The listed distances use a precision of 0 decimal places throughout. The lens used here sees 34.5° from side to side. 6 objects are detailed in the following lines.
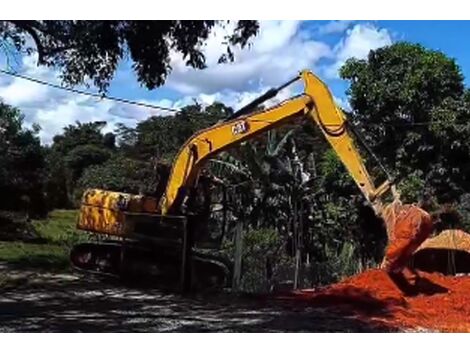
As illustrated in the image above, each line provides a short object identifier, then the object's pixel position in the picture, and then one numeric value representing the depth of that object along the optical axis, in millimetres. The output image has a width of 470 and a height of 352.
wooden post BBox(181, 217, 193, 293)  9633
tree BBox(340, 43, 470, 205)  13789
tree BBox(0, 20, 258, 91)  8977
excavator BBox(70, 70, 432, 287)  9391
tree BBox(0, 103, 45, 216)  15133
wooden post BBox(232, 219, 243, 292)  9969
